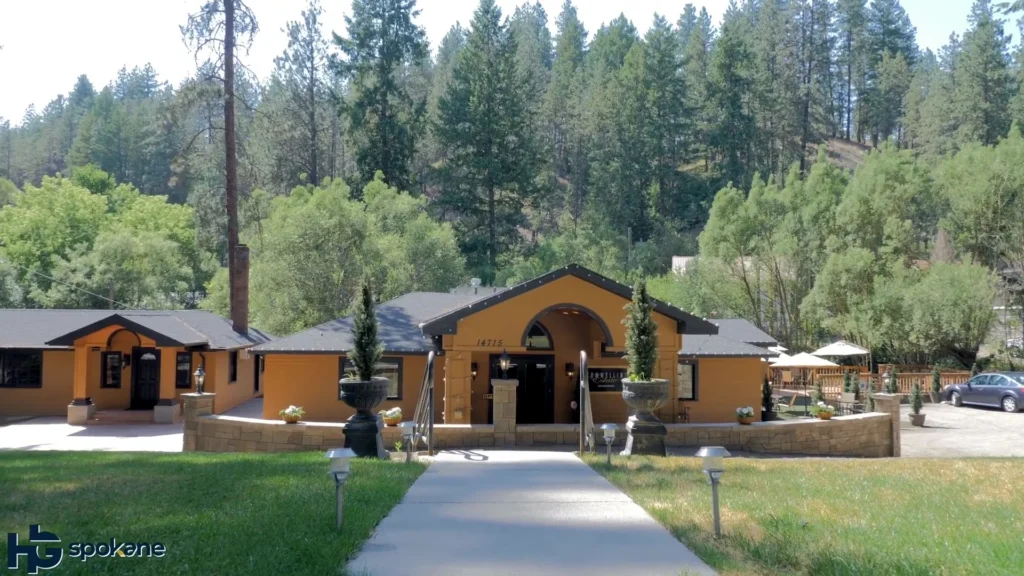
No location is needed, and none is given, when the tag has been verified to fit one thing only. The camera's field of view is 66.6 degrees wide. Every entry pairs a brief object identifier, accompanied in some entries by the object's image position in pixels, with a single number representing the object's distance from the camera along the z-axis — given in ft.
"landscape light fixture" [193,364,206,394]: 70.44
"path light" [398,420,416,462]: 43.57
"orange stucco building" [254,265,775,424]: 60.54
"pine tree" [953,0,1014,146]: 186.70
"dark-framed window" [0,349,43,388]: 83.41
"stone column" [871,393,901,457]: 61.72
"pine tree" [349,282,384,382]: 45.55
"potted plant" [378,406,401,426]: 56.54
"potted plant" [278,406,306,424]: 56.90
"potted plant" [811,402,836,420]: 62.44
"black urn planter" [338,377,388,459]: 44.04
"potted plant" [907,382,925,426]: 80.18
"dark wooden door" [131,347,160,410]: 83.66
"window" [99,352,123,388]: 84.02
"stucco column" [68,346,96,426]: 75.97
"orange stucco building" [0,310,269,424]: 79.05
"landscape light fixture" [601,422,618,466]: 39.58
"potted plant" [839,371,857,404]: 82.12
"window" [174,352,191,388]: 81.61
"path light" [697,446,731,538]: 23.84
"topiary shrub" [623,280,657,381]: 48.62
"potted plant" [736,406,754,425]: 59.82
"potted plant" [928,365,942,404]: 103.50
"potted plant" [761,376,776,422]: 70.64
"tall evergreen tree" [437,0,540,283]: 156.25
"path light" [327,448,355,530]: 23.73
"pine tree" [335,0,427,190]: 145.48
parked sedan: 91.81
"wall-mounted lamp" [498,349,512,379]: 59.72
